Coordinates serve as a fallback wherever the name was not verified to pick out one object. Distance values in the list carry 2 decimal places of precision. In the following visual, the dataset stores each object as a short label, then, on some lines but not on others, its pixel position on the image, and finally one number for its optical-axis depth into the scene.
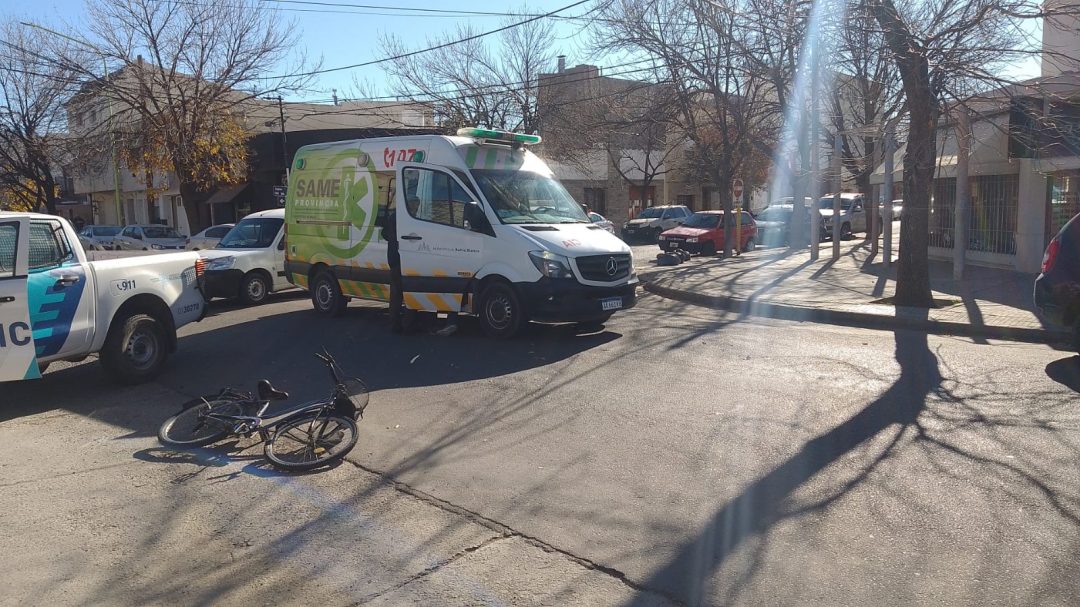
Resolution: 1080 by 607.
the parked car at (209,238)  21.88
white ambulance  10.24
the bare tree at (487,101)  29.92
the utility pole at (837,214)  22.80
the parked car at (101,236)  30.32
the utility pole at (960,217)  15.62
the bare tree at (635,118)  23.31
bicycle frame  6.32
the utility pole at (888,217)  18.91
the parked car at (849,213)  32.66
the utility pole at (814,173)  20.31
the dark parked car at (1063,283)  8.70
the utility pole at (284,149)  33.15
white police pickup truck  7.54
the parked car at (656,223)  37.62
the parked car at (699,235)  25.09
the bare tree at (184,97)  25.38
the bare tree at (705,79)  19.98
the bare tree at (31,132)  29.81
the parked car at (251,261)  14.98
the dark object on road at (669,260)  22.70
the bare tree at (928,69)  11.05
